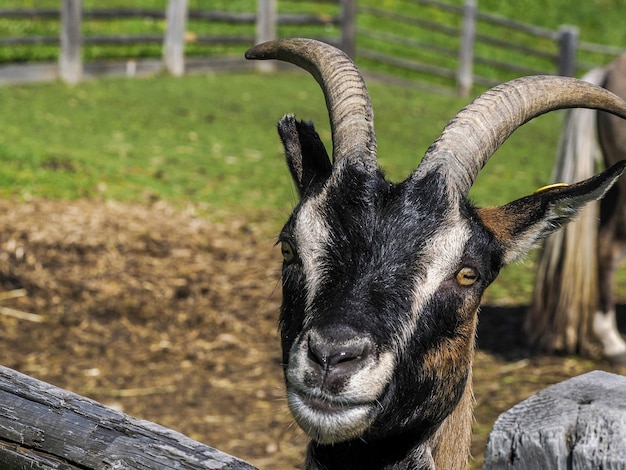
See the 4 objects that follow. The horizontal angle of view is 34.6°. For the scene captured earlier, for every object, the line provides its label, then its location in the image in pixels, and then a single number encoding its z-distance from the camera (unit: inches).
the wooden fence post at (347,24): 768.3
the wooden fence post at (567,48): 717.3
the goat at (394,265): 111.1
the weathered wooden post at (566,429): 86.4
